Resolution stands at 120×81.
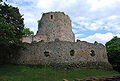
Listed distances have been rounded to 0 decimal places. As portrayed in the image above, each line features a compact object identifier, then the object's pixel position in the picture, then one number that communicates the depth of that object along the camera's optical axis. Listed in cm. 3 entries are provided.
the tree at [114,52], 1377
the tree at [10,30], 884
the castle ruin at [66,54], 1029
